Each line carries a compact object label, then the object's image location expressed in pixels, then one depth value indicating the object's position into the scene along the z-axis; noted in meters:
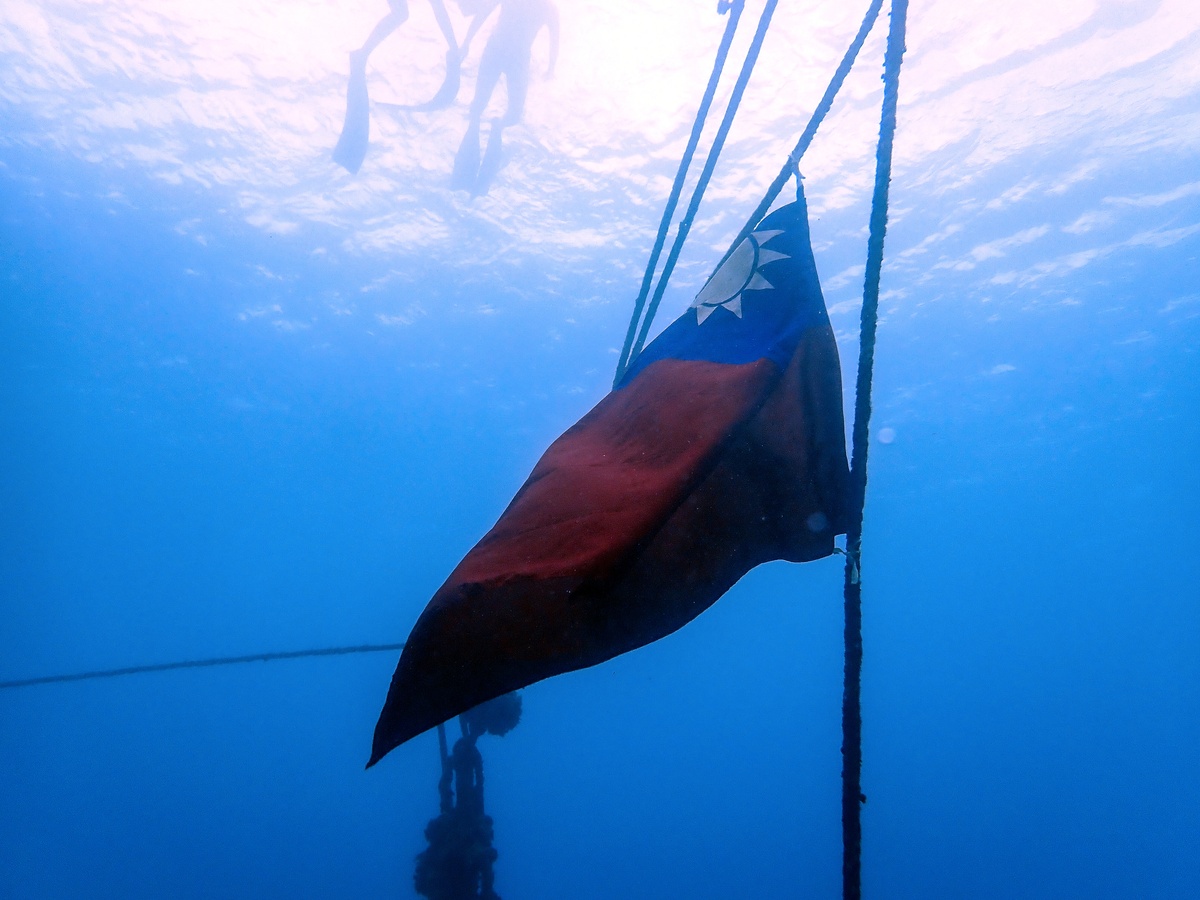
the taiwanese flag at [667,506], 1.98
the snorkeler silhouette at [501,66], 10.77
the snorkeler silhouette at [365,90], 10.72
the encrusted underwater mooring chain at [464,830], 7.21
